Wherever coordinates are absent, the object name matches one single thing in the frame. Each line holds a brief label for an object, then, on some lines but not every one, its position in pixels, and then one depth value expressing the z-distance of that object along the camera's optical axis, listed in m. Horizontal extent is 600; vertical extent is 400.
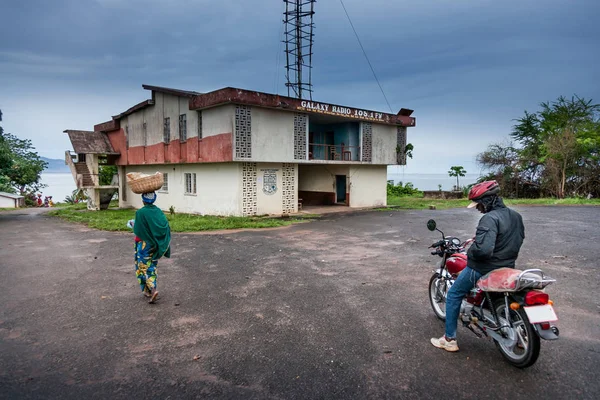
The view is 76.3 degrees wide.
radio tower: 23.09
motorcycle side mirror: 4.23
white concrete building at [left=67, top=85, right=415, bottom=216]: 16.06
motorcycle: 3.20
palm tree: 35.23
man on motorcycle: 3.45
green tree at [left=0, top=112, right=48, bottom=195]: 25.47
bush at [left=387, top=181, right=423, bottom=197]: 33.64
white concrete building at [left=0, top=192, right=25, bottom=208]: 29.44
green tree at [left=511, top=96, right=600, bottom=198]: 24.42
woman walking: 5.39
